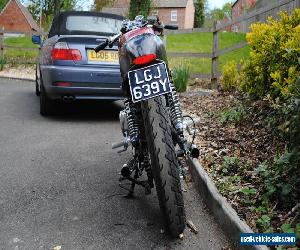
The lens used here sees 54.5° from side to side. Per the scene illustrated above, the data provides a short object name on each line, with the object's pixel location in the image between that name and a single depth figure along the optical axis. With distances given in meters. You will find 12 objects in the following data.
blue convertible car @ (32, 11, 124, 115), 4.25
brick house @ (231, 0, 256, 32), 45.22
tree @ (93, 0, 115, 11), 33.67
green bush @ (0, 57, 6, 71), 10.29
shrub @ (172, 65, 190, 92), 6.26
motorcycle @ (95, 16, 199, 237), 1.94
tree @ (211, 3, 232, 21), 74.25
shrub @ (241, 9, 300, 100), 3.15
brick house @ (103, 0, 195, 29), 51.34
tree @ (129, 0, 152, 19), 17.12
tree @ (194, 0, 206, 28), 50.37
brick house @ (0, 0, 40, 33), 45.51
